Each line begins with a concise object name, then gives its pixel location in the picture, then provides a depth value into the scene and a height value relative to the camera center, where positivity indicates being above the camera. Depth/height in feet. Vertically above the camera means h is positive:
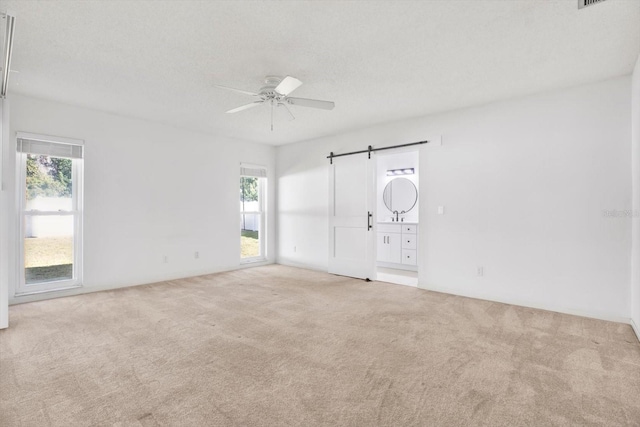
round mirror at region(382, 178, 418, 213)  23.34 +1.55
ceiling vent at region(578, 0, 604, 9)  6.71 +4.54
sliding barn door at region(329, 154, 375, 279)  18.79 -0.01
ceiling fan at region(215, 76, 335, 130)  11.20 +4.34
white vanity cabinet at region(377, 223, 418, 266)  21.11 -1.91
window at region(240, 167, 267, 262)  22.44 +0.23
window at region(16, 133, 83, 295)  13.87 +0.17
